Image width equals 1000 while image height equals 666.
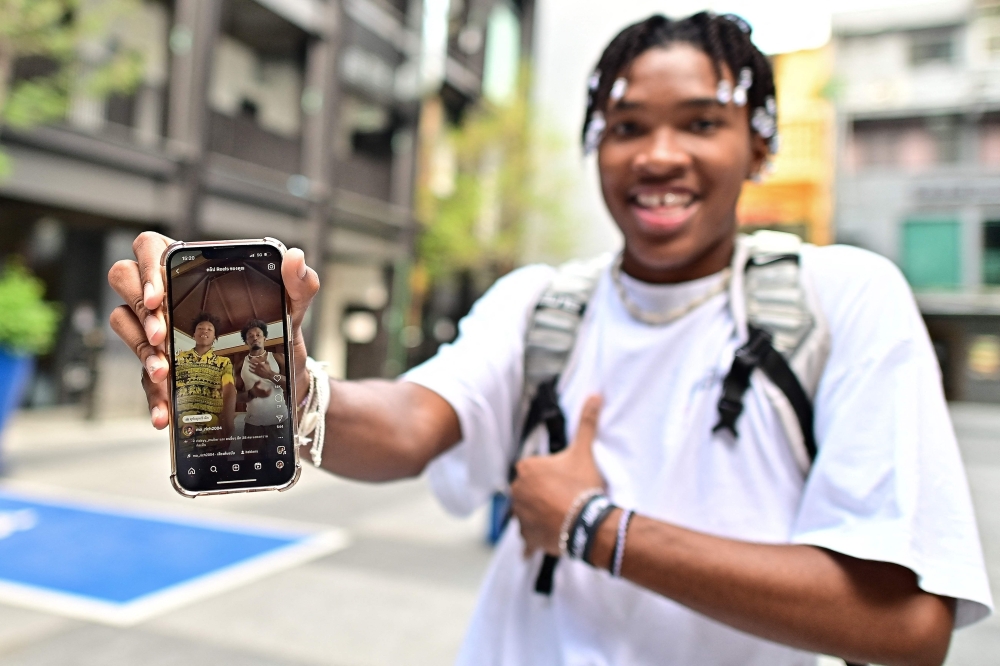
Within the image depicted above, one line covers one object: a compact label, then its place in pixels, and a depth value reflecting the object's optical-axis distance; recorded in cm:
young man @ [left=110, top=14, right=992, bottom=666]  103
